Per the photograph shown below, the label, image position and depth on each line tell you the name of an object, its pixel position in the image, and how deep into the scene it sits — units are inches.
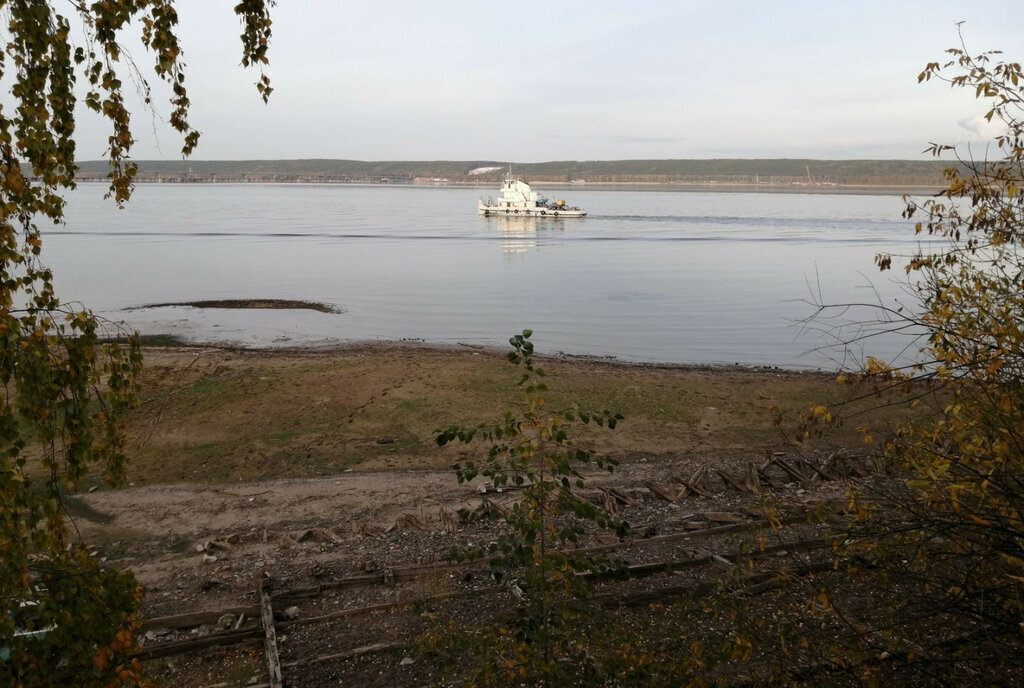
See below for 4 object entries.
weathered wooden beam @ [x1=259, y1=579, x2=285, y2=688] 274.2
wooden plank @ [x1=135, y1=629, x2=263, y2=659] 296.5
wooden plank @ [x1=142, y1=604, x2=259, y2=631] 317.2
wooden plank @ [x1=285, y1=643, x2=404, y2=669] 291.1
